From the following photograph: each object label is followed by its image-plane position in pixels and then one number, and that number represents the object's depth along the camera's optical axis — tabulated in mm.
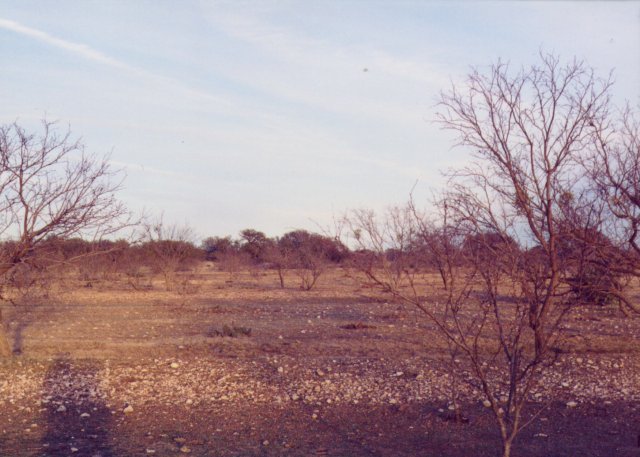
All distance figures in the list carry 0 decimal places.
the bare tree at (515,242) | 5129
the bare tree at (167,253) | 32219
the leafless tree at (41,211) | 10875
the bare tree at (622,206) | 8352
